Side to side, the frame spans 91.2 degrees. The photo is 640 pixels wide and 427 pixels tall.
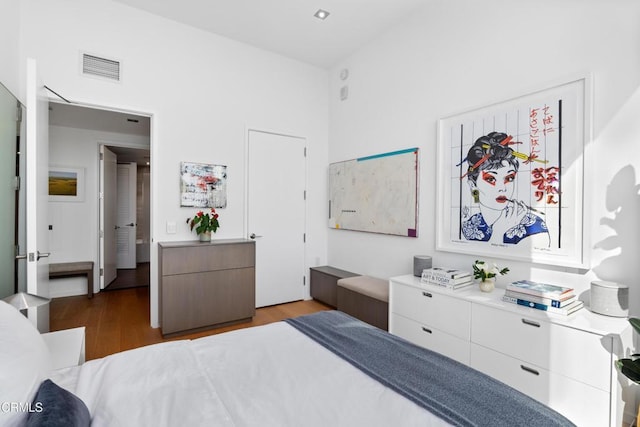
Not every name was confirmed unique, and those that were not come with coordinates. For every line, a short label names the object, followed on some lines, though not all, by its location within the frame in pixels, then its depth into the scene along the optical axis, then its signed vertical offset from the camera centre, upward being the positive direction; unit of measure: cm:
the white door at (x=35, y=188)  187 +12
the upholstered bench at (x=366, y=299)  293 -88
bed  96 -67
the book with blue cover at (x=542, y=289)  187 -48
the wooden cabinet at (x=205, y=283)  305 -76
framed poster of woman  205 +26
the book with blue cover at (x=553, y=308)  181 -56
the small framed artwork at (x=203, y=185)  342 +27
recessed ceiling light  313 +199
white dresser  157 -80
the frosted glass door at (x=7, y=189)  205 +12
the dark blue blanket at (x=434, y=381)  103 -66
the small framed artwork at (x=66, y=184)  446 +35
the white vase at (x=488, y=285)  229 -53
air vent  293 +135
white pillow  81 -48
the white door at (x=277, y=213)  389 -3
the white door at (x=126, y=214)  629 -11
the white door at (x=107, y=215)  481 -10
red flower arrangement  334 -14
